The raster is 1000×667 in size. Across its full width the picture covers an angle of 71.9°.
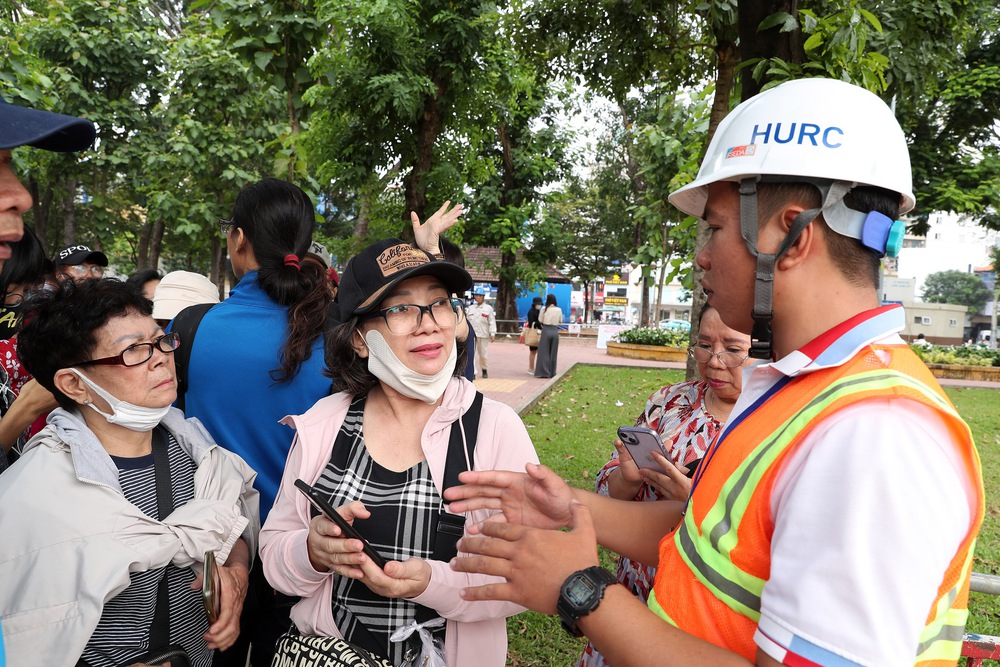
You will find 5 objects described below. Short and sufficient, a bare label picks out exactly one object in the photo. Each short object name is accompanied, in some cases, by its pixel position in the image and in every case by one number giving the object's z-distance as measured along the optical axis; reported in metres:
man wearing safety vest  0.98
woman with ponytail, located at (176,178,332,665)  2.57
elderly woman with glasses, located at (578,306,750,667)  2.69
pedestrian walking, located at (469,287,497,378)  15.34
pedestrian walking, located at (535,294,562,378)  15.43
